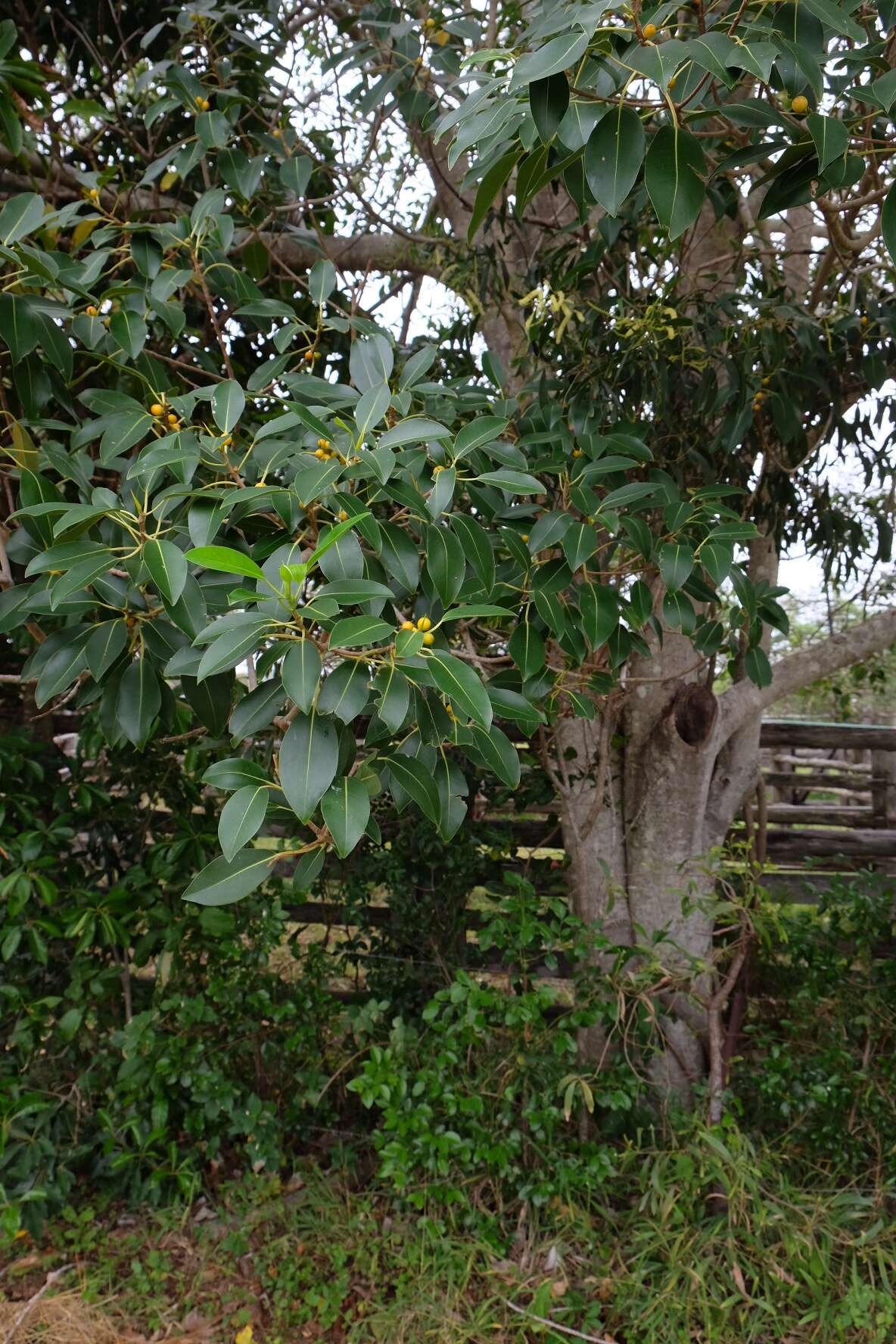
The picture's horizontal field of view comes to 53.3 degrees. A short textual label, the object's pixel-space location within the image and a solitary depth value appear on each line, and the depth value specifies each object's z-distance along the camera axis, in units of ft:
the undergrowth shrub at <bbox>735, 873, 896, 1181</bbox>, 7.79
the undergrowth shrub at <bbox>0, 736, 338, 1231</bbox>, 7.72
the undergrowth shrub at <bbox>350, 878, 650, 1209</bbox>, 7.25
